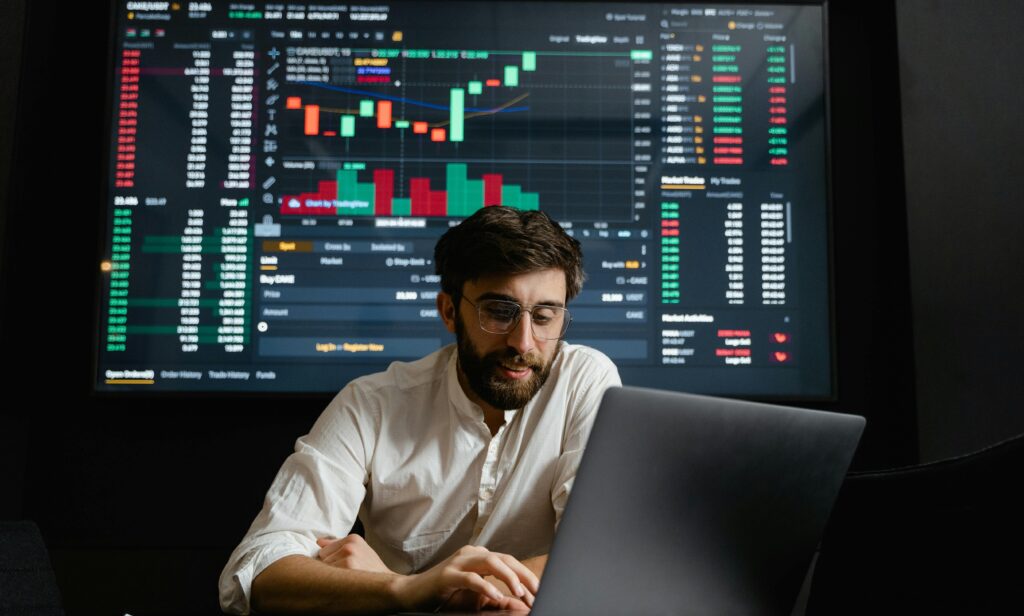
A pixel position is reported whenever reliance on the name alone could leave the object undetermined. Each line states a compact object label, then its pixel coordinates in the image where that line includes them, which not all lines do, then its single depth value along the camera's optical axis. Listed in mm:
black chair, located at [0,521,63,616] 1180
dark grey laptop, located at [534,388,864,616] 757
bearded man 1517
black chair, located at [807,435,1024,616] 813
